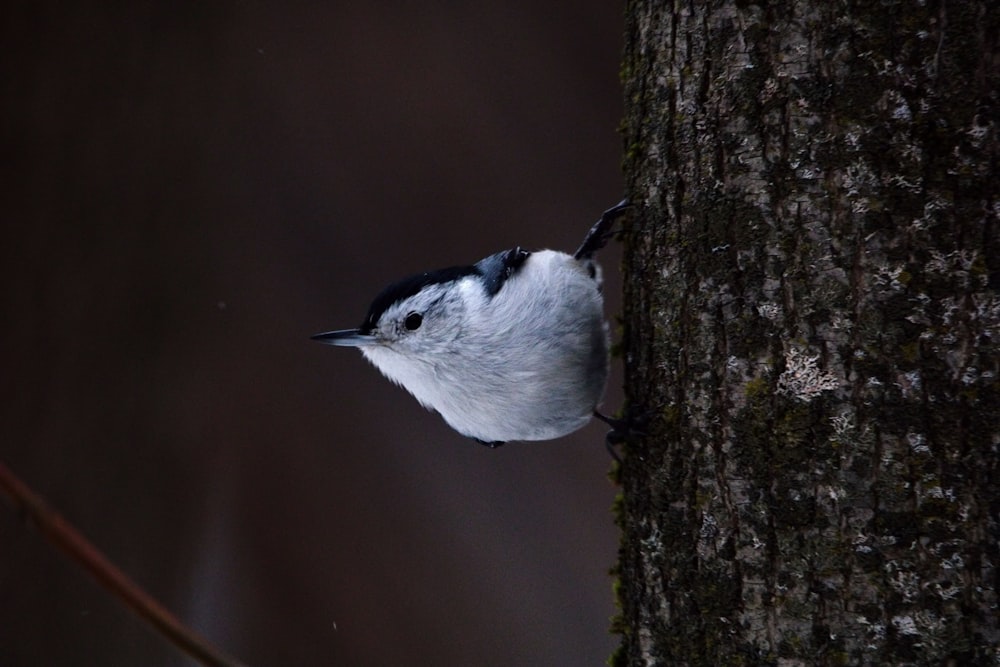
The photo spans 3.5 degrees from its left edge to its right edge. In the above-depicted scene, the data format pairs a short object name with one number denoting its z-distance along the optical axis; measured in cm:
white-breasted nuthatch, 481
